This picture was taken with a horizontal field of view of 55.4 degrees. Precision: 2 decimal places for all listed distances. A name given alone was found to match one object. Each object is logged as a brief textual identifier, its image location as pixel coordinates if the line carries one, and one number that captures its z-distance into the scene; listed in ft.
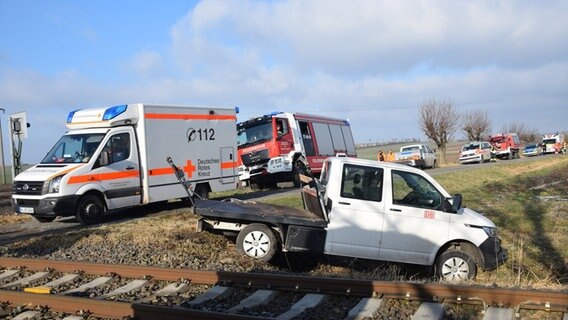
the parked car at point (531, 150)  203.21
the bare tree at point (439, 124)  186.50
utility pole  87.25
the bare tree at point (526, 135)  307.33
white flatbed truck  27.22
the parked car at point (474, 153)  154.81
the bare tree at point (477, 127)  242.17
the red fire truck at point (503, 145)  180.34
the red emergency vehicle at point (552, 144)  206.00
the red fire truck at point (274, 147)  66.80
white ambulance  41.68
